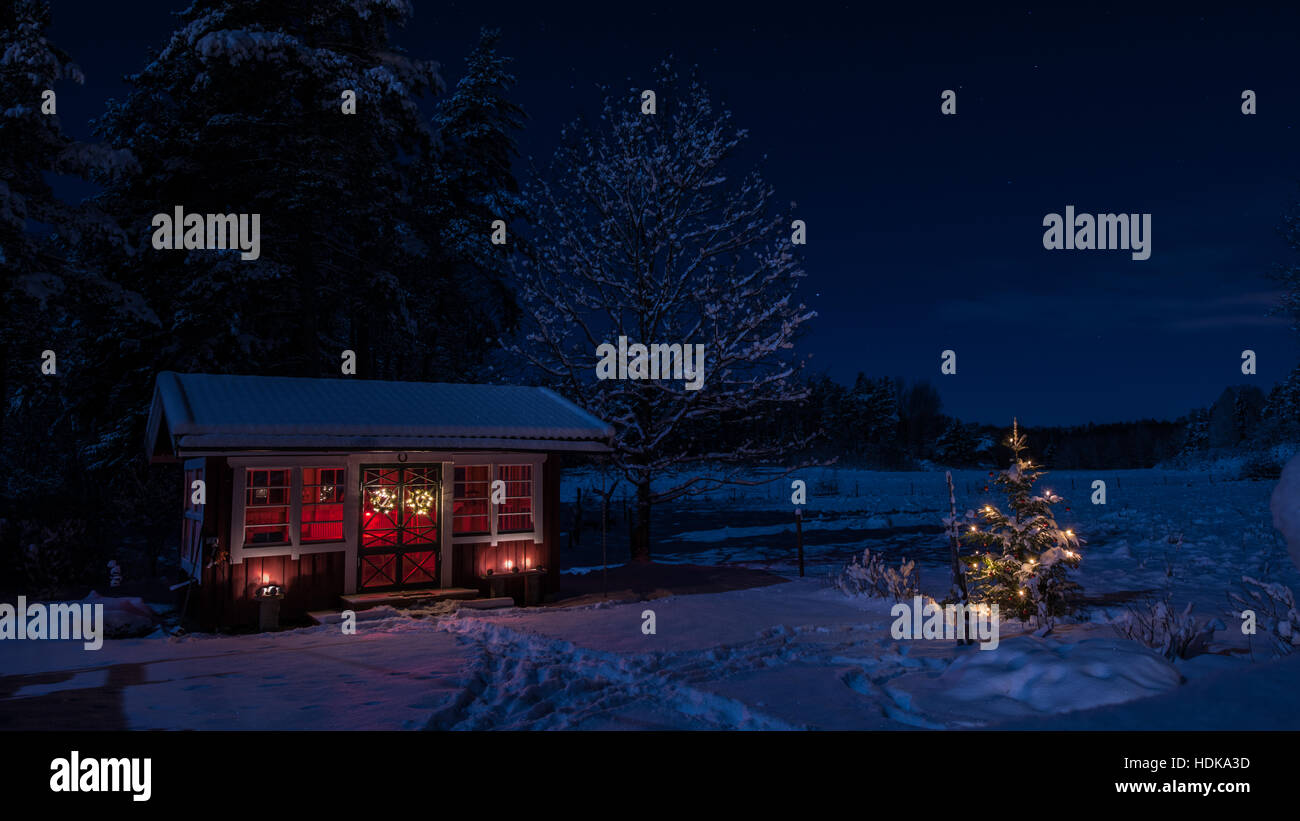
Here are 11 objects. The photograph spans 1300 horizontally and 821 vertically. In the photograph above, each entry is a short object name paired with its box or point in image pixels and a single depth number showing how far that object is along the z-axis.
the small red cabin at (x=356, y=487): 11.66
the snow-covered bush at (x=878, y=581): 11.81
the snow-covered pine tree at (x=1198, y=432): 87.94
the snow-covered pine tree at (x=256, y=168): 18.20
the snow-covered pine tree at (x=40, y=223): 15.34
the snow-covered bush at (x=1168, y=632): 7.04
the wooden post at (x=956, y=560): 9.55
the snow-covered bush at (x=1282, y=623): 6.92
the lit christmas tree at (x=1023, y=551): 9.52
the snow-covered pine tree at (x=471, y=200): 26.56
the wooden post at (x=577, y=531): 28.13
